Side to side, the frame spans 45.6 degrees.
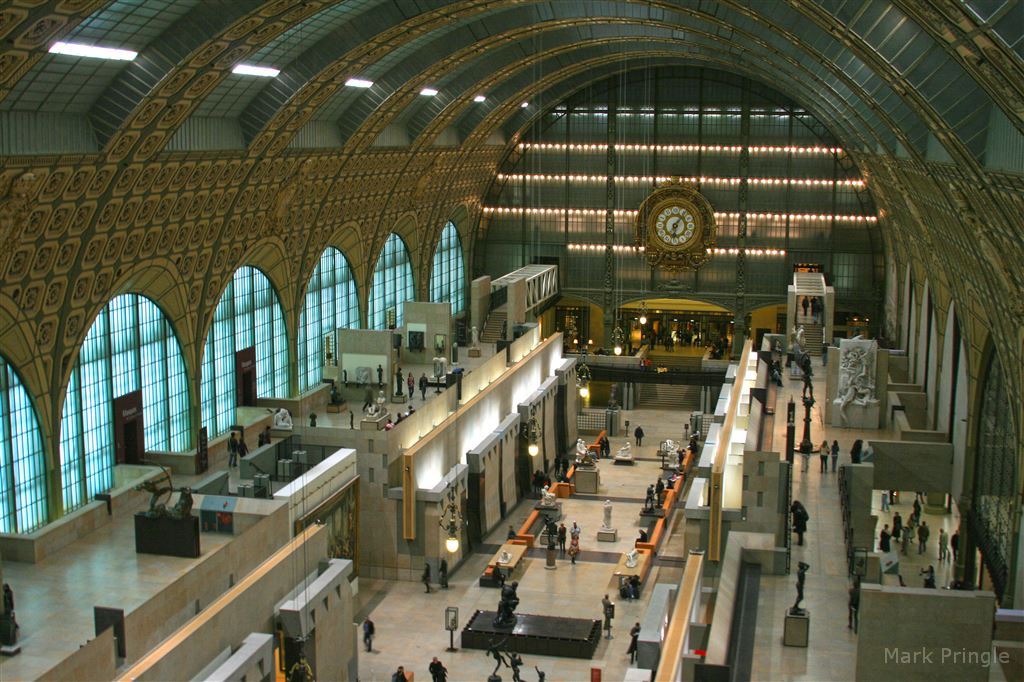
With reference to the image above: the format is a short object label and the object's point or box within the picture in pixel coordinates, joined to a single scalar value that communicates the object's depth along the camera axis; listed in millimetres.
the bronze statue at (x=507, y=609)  32438
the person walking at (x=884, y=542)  32969
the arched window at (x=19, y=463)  29234
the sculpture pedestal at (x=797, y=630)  23125
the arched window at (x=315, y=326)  47469
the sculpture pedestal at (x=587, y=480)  47688
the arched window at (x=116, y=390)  32219
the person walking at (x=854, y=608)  24297
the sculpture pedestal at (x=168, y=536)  26422
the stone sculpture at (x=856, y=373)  39469
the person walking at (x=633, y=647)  30609
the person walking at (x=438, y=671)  28594
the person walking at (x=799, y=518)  29688
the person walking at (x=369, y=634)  31688
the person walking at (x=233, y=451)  36438
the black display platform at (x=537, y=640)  31719
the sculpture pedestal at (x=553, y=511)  43844
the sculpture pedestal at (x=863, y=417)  39594
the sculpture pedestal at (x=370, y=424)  36000
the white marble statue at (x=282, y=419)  38938
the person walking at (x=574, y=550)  39438
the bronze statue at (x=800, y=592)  23297
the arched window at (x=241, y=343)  40312
